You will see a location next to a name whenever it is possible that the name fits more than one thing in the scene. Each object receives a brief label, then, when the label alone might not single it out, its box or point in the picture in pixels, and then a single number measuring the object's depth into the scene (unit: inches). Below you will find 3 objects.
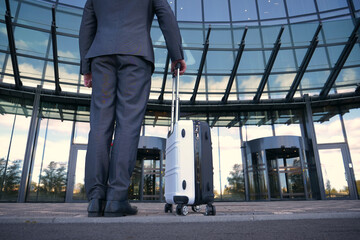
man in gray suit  69.4
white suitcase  81.4
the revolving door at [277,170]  415.5
